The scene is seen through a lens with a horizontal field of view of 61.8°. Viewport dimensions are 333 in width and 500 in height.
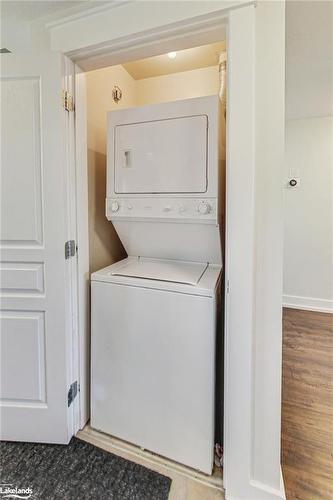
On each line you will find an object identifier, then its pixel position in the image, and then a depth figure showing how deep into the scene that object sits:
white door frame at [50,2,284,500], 1.10
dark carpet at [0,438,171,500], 1.29
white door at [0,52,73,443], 1.45
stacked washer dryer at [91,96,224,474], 1.36
